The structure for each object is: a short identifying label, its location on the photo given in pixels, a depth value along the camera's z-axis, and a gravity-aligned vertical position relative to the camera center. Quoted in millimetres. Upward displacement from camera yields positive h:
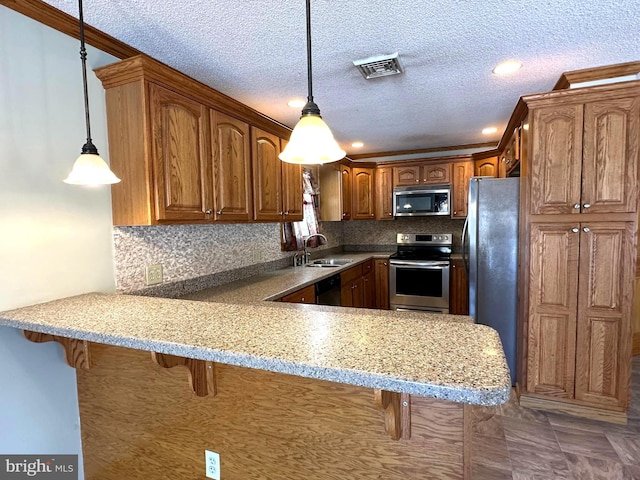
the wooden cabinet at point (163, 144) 1630 +418
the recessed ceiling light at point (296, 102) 2561 +915
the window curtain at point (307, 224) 3492 -38
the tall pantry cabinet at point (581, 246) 2082 -198
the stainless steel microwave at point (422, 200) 4355 +238
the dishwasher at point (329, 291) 2880 -635
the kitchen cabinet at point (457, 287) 4117 -843
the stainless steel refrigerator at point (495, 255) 2635 -299
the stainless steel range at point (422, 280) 4109 -759
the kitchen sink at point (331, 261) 3992 -497
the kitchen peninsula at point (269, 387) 843 -630
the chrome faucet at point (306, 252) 3786 -355
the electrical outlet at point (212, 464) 1438 -1036
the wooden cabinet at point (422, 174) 4371 +586
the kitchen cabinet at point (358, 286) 3488 -764
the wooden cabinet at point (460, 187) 4266 +391
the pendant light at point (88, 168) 1286 +219
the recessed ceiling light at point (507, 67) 2043 +929
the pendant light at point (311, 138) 1108 +273
